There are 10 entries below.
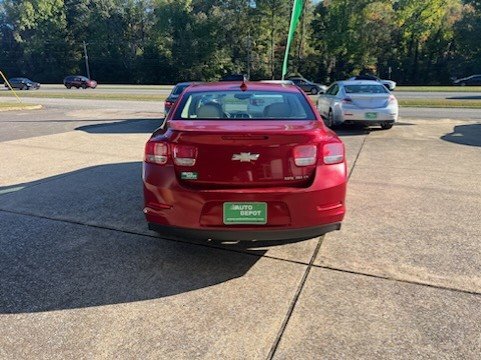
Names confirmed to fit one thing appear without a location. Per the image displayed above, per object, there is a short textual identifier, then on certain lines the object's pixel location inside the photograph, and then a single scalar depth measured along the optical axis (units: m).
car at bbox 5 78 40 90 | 47.00
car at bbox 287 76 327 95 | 32.70
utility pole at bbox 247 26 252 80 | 55.19
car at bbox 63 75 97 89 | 47.22
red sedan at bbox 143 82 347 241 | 3.12
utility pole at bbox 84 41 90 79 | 62.81
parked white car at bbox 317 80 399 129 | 10.62
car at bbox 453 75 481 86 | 41.34
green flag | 14.08
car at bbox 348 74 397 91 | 27.61
